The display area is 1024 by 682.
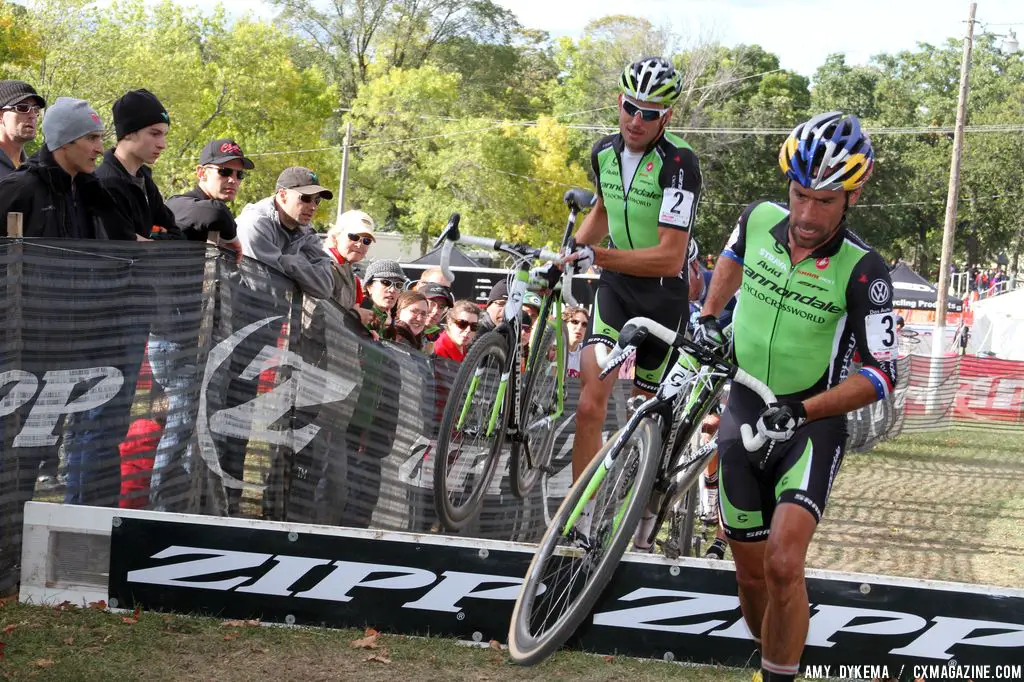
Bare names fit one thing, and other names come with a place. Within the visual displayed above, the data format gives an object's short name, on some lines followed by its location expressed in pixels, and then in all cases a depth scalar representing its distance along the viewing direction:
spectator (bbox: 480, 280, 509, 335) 10.01
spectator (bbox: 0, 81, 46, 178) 7.84
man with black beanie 7.23
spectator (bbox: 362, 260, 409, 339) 9.27
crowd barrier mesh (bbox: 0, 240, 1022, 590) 6.31
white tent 41.91
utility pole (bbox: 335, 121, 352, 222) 53.72
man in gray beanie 6.57
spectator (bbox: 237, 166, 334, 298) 8.01
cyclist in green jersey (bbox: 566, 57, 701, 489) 6.37
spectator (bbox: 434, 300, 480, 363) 9.11
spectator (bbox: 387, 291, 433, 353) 9.05
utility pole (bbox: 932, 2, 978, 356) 36.09
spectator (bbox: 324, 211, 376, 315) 8.71
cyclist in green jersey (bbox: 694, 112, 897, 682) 5.06
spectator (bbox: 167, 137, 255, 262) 7.45
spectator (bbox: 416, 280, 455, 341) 9.50
